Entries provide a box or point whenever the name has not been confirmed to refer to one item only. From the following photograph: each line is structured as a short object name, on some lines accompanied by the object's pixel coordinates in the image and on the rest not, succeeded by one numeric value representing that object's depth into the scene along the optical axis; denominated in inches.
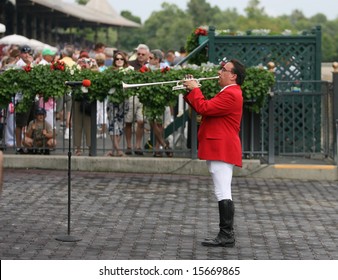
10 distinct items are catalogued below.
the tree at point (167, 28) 6215.6
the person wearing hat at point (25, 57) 864.9
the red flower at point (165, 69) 724.7
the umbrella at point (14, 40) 1438.2
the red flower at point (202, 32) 852.6
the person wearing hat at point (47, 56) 967.6
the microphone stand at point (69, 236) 492.6
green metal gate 758.5
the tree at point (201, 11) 7038.4
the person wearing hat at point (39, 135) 746.8
